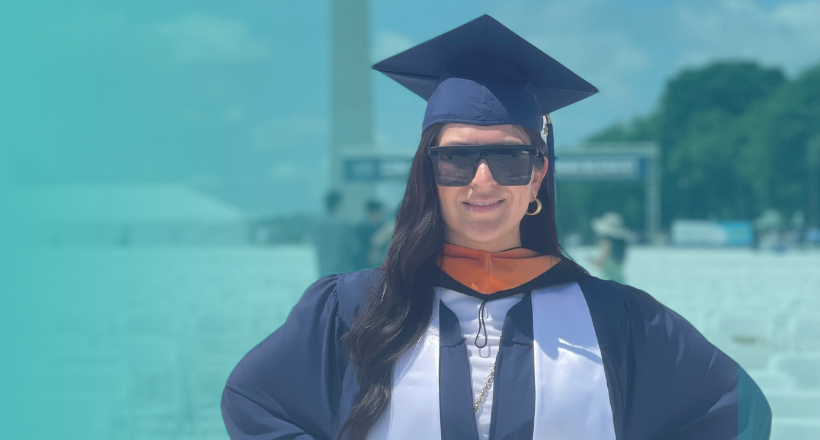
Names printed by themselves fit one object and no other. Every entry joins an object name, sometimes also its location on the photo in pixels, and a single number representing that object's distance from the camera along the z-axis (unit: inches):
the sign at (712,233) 1504.7
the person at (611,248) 216.4
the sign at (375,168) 885.8
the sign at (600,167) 982.4
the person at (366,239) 269.1
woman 53.9
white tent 981.2
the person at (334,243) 265.3
